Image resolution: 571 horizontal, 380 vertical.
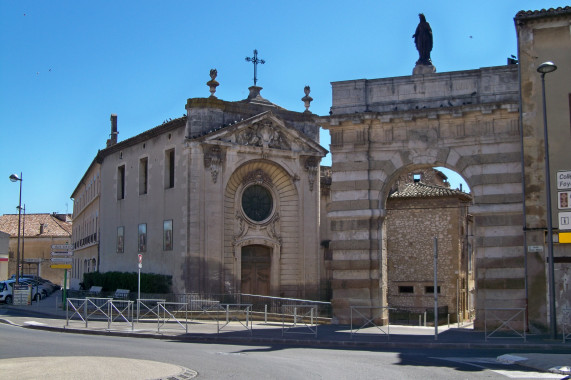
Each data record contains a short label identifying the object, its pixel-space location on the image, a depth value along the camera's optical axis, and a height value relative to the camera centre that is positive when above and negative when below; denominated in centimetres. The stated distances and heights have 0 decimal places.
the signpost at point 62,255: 3109 +18
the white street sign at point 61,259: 3103 -1
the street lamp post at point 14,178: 4130 +462
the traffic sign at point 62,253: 3119 +26
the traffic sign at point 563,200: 1983 +162
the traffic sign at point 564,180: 1969 +216
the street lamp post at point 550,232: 1788 +67
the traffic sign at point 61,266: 3070 -29
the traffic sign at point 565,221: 1961 +103
